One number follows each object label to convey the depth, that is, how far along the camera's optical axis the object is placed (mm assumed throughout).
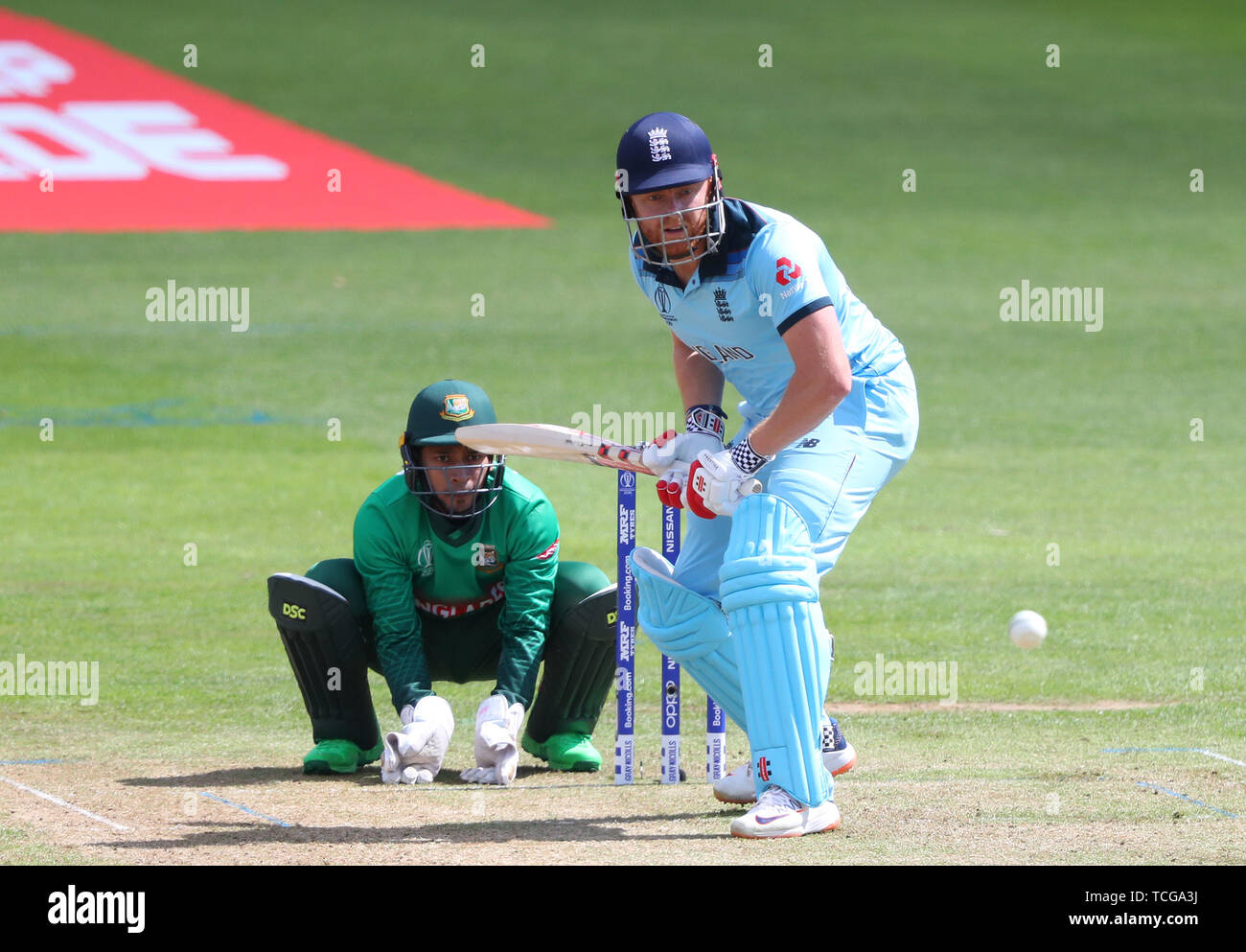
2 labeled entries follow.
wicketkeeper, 11211
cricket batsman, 8711
